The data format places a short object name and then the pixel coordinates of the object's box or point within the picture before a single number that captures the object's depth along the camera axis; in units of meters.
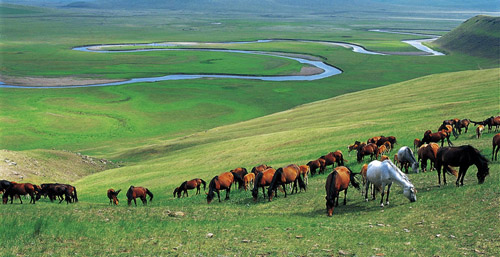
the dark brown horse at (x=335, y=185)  19.66
